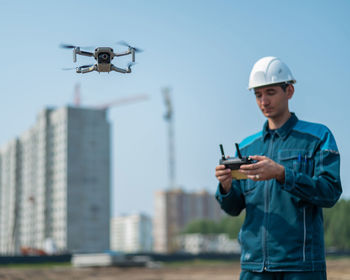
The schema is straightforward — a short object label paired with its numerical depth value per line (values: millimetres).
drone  2996
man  4191
